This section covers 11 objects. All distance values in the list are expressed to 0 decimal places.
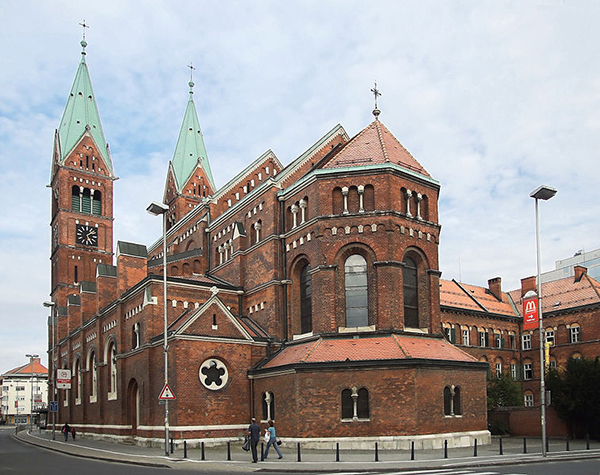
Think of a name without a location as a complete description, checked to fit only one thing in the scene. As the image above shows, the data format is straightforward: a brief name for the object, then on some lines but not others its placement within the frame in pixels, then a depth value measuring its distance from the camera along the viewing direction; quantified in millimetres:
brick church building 32562
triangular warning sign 29844
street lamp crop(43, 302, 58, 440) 65625
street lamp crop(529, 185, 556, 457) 27812
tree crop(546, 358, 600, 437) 39219
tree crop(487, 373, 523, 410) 50281
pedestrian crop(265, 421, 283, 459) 27719
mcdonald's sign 28438
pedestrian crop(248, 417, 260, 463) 26828
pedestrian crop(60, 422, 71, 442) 49731
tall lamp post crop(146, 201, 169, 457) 30469
